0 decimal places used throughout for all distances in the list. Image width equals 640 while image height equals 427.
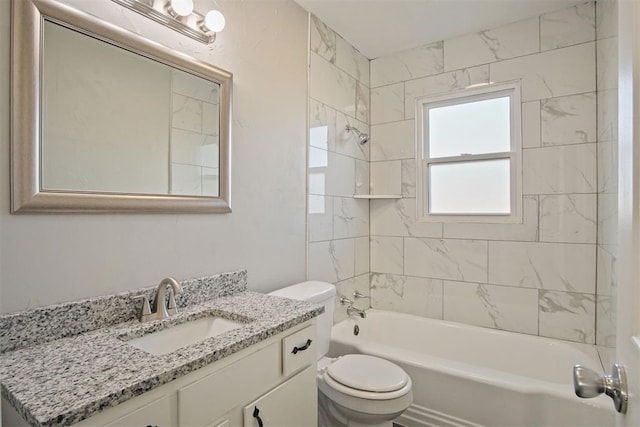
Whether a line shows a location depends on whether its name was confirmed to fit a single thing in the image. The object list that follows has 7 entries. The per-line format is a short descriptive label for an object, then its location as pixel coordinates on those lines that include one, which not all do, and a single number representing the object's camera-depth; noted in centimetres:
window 244
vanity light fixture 132
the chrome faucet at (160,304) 127
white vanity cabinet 84
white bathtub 163
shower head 277
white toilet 155
